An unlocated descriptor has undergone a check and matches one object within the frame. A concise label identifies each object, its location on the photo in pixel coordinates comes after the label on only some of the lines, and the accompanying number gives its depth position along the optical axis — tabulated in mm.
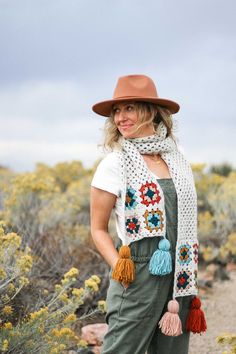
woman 3307
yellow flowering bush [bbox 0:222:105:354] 3926
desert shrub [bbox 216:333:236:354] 3514
